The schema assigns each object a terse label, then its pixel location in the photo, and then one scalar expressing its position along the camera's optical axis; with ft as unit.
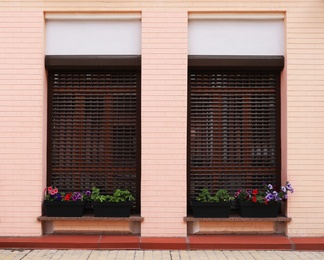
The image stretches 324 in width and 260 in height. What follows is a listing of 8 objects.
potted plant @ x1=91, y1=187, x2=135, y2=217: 25.09
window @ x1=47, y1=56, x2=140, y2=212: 26.35
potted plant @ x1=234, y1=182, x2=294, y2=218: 24.98
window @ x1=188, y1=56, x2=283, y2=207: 26.37
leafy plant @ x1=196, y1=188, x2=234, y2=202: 25.27
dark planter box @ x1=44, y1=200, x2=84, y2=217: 25.20
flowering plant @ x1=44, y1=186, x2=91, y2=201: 25.32
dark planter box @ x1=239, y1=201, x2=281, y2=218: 25.20
